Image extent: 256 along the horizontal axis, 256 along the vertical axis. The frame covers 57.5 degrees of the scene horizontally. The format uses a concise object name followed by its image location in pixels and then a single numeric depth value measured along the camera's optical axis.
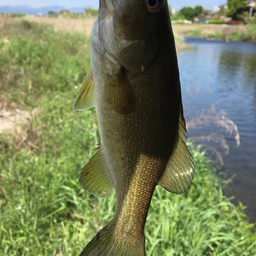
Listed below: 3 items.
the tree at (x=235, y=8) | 48.92
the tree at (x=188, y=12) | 62.88
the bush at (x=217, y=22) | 56.41
